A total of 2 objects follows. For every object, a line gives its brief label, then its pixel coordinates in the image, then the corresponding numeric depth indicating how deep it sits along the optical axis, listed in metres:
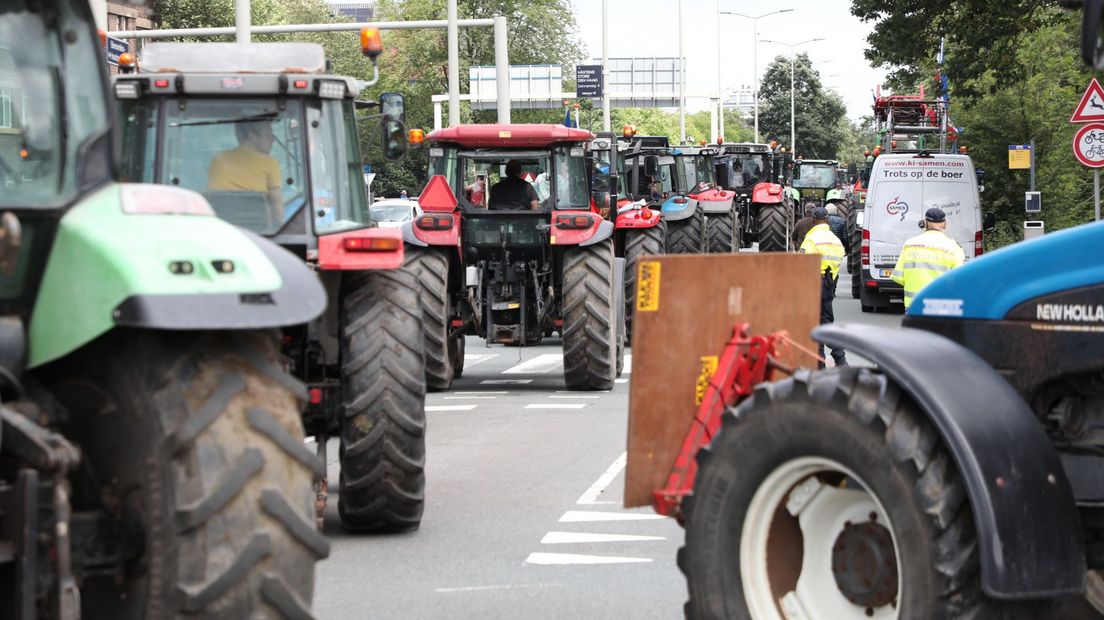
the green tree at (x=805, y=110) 123.00
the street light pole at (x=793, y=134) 110.44
